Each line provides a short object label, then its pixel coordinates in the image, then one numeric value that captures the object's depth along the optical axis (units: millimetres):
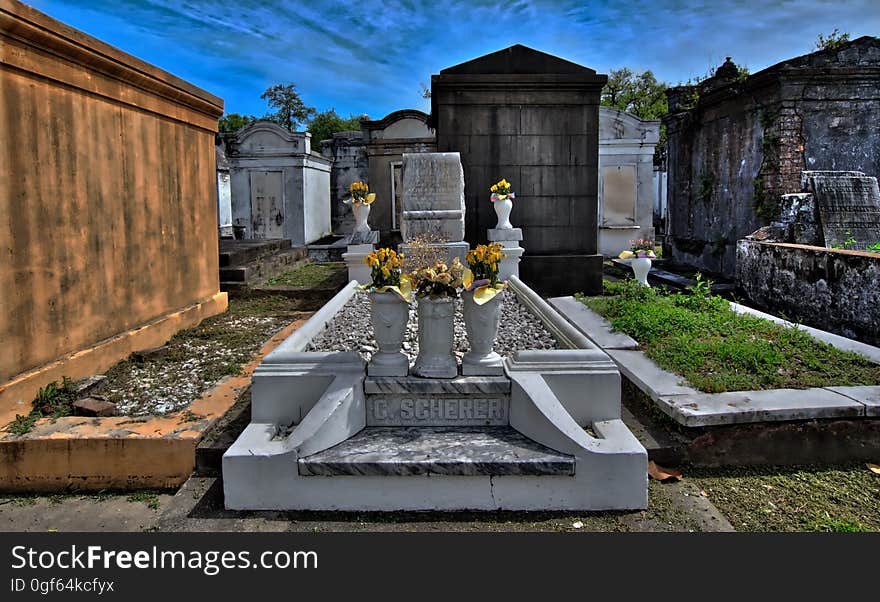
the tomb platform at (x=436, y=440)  3066
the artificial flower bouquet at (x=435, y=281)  3426
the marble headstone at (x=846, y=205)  8422
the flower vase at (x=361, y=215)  8775
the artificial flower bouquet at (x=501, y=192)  8156
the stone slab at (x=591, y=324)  5043
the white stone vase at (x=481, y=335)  3521
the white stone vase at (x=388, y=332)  3490
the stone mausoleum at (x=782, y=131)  9555
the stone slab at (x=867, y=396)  3549
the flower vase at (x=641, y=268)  6895
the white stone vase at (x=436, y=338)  3463
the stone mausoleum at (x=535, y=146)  8562
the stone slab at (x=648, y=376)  3887
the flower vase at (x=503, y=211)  8180
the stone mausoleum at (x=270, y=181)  15062
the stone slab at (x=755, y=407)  3484
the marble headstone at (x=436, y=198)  8211
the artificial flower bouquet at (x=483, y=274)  3500
